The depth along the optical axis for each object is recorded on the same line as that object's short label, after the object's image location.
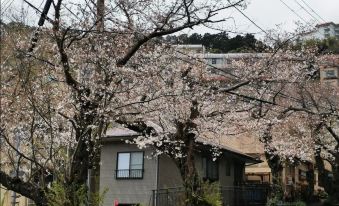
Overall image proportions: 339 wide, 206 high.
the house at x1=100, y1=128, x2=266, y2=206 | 25.38
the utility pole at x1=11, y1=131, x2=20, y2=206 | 13.75
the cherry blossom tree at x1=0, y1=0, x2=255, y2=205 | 9.97
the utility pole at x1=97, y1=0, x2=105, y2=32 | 11.36
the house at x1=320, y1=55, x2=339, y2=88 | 26.52
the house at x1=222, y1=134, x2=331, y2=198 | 38.74
